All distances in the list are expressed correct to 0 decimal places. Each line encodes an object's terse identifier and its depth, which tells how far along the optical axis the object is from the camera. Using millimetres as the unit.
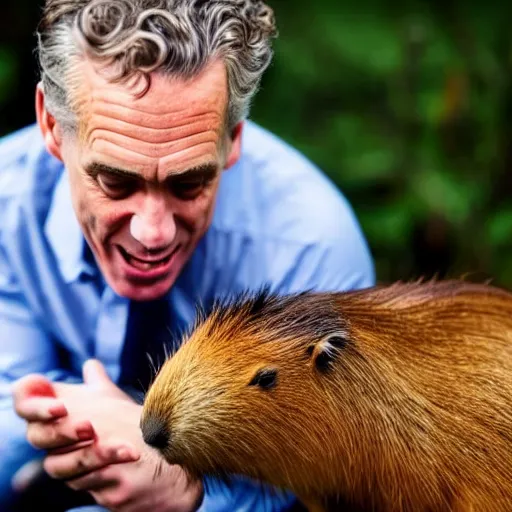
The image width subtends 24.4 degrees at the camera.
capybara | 2670
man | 2781
